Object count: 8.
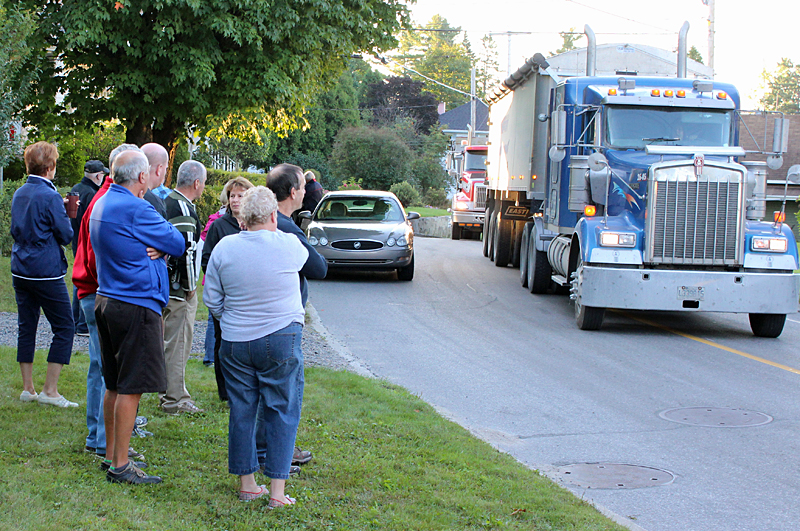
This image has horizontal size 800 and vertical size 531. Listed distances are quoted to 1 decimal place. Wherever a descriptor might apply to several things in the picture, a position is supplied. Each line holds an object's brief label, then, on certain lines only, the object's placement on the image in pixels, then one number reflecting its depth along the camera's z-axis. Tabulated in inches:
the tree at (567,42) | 4461.1
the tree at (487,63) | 4736.7
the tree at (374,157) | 1931.6
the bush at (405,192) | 1755.7
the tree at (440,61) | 3976.6
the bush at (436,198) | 2140.7
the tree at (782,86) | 4055.1
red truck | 1146.7
